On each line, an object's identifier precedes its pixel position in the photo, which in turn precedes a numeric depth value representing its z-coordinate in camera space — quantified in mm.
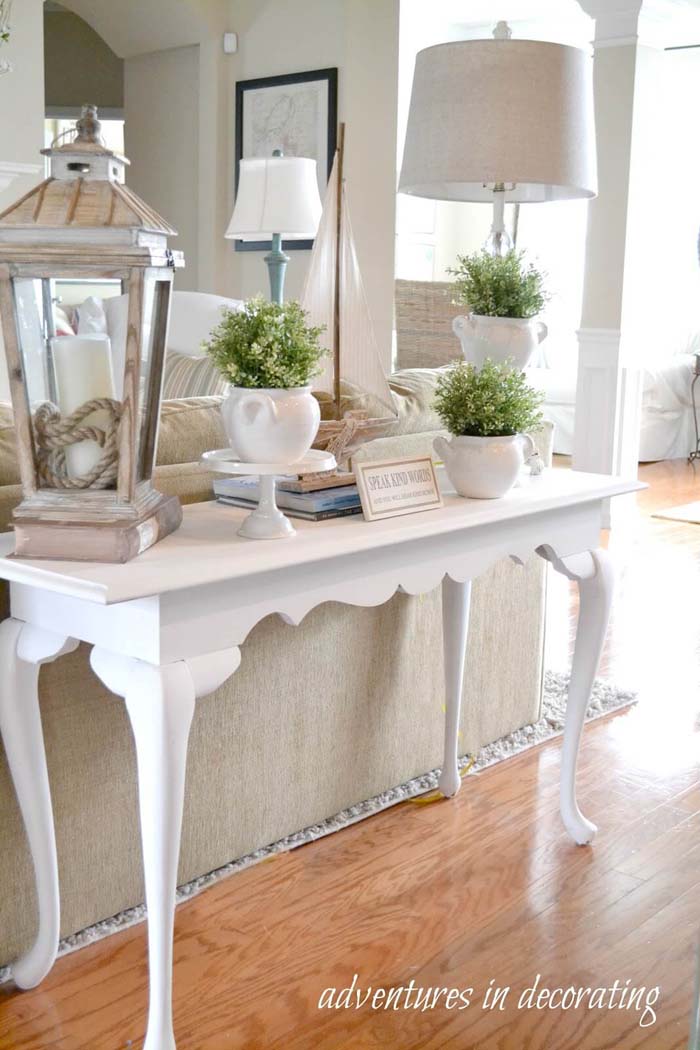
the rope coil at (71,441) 1568
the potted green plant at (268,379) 1683
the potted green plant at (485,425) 2051
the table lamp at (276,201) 3961
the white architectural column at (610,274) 5297
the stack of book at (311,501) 1906
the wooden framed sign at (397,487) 1903
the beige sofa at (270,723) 1957
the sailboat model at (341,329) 1961
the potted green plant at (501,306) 2248
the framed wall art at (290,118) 5824
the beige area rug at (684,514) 5758
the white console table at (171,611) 1565
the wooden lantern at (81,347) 1524
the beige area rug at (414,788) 2064
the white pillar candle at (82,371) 1539
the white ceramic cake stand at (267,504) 1727
